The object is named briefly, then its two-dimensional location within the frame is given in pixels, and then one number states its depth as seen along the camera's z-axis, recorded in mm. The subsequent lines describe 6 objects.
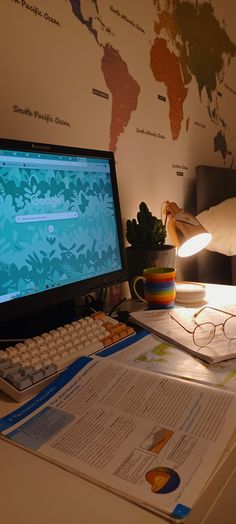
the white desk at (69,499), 380
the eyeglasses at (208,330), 801
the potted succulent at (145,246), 1137
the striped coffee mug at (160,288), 1013
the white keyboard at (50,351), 612
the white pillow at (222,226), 1394
